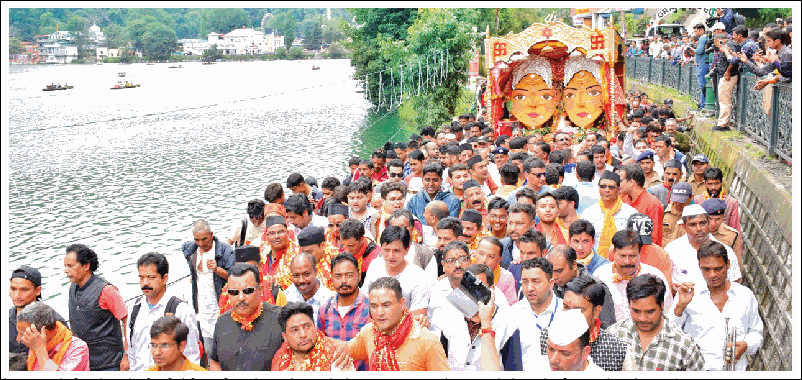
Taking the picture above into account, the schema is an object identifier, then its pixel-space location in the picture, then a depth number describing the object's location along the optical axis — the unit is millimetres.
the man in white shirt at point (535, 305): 4168
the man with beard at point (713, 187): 6543
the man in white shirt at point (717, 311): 4336
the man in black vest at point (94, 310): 4910
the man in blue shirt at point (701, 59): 11292
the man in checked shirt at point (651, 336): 3668
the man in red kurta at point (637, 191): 6531
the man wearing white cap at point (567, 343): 3396
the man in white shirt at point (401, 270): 4723
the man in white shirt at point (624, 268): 4730
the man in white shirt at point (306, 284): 4832
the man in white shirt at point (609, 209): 6043
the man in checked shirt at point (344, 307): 4535
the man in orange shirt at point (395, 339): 3824
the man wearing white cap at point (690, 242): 5215
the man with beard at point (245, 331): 4266
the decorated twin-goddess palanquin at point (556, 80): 13742
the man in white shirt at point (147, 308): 4852
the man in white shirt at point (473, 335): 3908
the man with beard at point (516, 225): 5609
